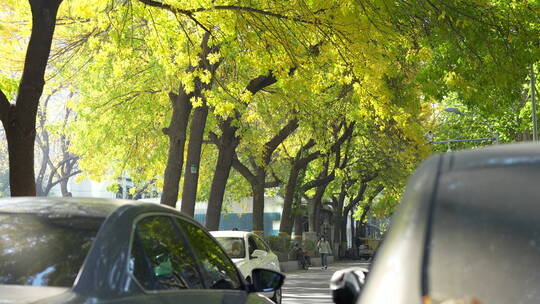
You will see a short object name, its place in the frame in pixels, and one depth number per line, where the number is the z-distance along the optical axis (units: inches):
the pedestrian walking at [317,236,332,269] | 1690.5
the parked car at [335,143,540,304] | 90.0
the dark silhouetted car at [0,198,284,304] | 140.4
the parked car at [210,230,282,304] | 670.5
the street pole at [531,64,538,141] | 1387.8
